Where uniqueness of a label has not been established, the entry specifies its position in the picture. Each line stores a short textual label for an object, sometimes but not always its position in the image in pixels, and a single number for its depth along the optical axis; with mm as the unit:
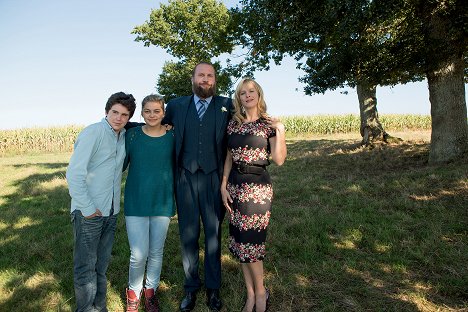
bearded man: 3613
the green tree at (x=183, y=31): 32281
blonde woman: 3385
